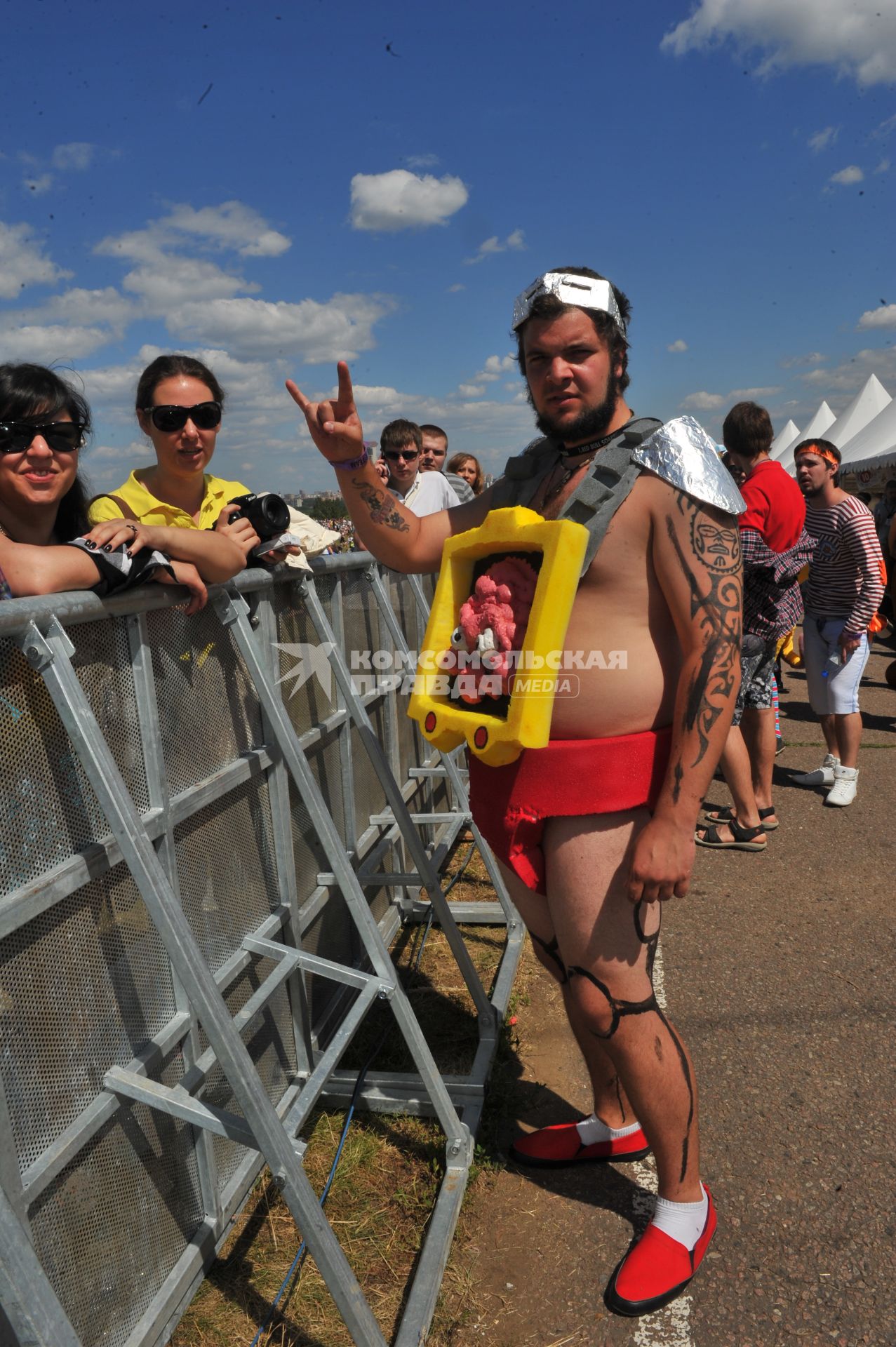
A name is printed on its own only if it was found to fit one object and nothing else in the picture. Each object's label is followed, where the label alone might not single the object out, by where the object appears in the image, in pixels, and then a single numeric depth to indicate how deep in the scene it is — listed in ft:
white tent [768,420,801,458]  94.84
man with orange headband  17.76
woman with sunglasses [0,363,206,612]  6.50
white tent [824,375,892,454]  73.67
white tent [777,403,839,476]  88.58
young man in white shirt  18.33
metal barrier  5.14
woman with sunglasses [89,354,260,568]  8.43
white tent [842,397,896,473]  49.45
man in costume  6.53
